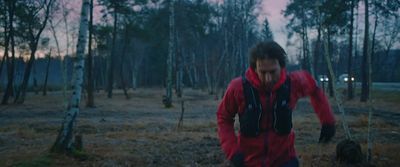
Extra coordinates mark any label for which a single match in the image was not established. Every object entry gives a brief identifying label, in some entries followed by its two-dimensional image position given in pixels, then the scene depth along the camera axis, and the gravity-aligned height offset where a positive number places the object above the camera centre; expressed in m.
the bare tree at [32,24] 36.62 +4.79
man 3.91 -0.24
